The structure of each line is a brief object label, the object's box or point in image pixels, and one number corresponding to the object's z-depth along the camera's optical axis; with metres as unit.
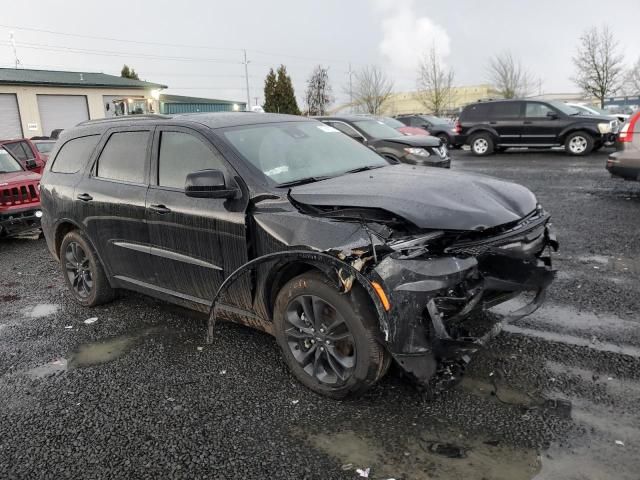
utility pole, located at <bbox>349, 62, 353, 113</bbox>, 60.62
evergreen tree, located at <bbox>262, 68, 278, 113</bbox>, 41.41
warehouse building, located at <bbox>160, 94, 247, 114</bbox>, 37.53
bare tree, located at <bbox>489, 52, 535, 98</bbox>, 52.92
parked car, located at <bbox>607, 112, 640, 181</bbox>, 8.94
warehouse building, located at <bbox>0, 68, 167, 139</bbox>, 30.16
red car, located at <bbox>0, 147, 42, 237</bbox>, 8.34
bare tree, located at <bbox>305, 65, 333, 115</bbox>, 46.88
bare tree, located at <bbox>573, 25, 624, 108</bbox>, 35.44
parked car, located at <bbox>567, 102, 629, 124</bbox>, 16.49
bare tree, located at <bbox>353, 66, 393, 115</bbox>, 56.81
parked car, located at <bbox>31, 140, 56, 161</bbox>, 12.87
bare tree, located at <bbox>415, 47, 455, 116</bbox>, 53.71
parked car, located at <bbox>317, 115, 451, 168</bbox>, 10.16
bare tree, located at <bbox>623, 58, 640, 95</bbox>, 49.53
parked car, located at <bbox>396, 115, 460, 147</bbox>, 21.86
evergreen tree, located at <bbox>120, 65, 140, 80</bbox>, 48.94
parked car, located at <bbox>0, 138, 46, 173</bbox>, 10.02
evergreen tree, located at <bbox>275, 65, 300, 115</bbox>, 41.12
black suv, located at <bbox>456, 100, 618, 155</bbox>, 16.05
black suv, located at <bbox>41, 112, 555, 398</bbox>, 2.96
